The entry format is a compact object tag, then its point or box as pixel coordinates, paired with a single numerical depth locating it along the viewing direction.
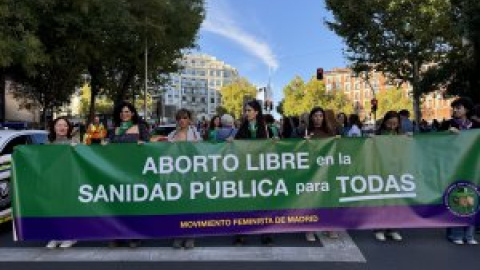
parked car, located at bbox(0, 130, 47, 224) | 8.79
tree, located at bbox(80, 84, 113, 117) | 87.74
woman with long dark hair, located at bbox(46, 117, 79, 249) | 8.23
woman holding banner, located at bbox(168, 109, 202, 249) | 8.25
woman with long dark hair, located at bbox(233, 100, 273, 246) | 8.12
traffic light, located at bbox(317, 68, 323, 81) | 38.41
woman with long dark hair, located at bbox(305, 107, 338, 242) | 8.28
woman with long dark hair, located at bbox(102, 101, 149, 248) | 7.96
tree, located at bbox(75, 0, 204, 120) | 23.96
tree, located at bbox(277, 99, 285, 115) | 124.21
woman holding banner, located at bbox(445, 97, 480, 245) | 7.71
